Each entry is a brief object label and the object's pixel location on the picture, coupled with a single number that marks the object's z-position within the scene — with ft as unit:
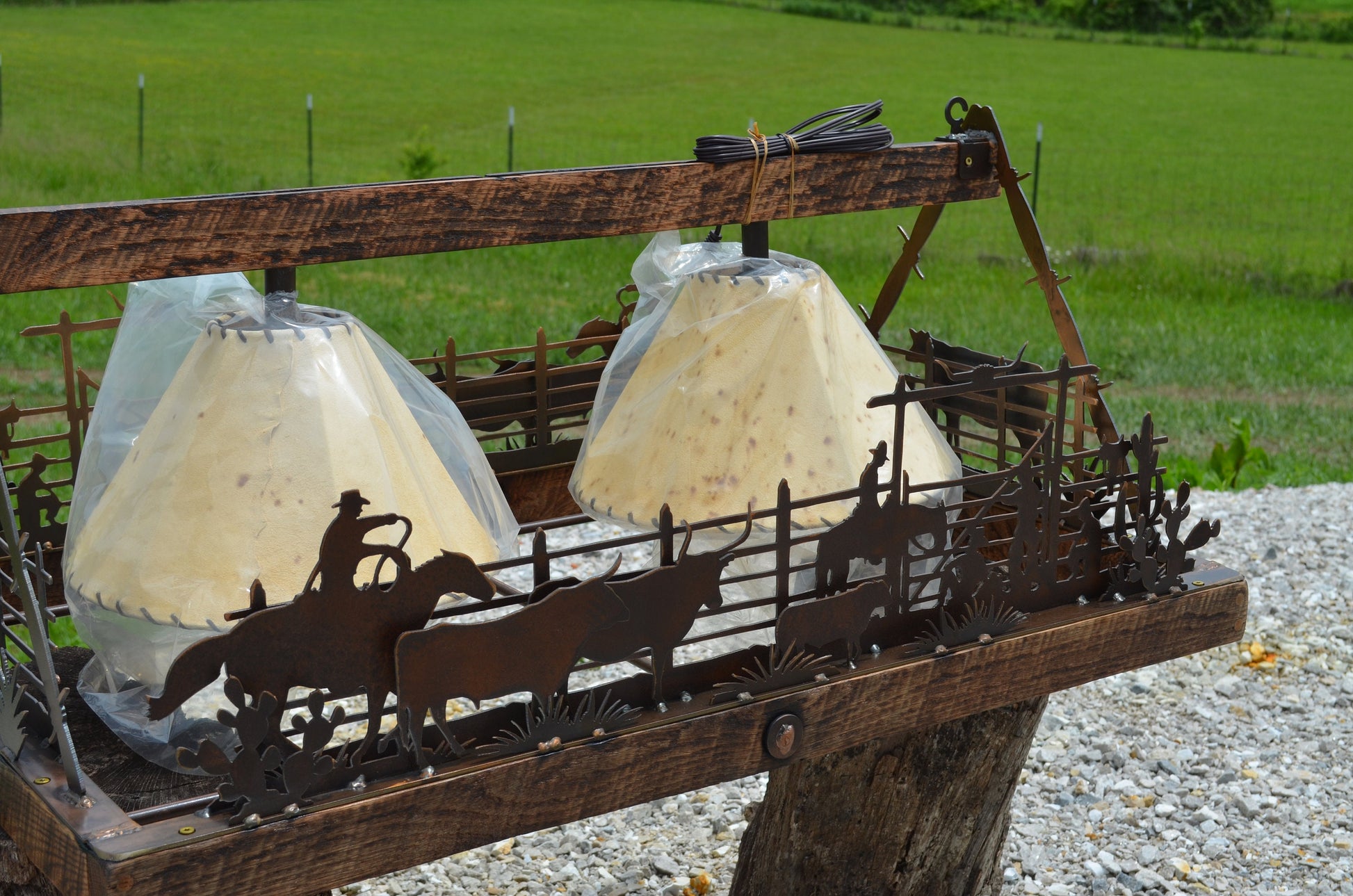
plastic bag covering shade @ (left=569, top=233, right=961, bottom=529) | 6.06
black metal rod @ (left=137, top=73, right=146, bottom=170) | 40.29
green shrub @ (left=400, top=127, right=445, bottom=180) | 35.06
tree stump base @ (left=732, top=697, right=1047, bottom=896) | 7.38
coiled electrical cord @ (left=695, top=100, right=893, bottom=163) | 5.87
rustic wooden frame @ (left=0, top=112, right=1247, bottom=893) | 4.36
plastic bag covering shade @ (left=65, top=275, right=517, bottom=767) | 5.01
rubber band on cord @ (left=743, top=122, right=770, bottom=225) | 5.93
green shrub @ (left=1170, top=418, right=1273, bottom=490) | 16.88
